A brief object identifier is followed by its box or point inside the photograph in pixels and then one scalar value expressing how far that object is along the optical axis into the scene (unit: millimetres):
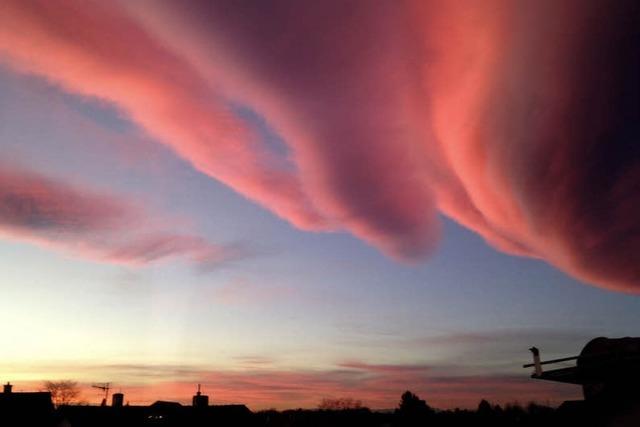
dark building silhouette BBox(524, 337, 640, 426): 13492
